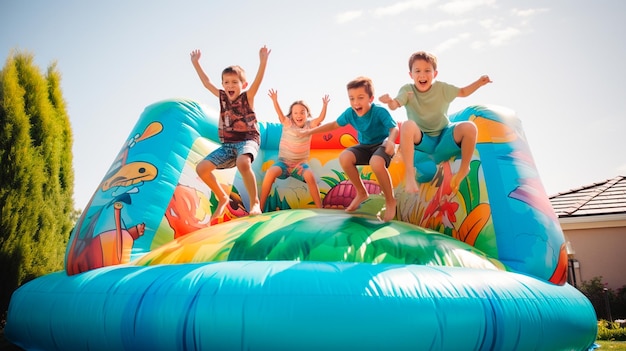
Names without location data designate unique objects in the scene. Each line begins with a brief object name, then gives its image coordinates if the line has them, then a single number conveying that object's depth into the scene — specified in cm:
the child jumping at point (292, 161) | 468
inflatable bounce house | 221
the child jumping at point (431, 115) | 341
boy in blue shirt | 346
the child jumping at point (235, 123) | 395
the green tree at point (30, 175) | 502
